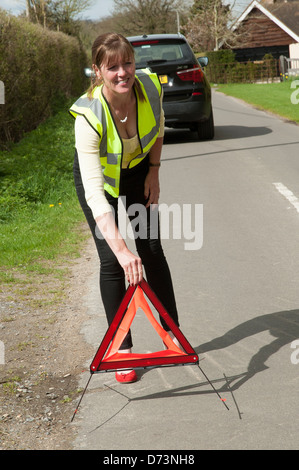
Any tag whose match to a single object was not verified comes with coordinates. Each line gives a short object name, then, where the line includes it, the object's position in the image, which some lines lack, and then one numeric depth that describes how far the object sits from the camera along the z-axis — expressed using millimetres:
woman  3377
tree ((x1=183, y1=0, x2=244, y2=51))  59000
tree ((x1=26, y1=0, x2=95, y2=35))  39969
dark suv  12836
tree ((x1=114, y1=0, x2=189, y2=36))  71000
